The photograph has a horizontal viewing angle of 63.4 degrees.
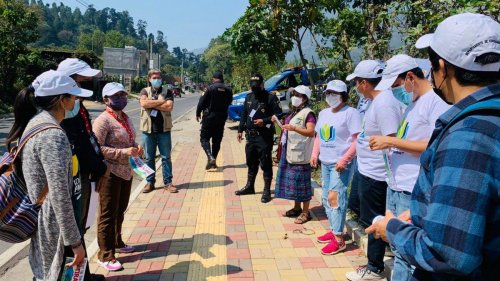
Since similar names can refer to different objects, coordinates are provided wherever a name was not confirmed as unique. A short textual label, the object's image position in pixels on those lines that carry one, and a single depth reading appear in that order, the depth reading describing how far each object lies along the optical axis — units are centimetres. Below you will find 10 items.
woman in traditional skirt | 479
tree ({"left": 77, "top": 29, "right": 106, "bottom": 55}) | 11275
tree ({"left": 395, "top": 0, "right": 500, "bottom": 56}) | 357
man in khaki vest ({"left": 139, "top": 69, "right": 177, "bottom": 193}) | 611
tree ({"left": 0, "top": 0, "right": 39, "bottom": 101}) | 1834
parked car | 1270
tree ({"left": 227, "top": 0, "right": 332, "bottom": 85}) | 732
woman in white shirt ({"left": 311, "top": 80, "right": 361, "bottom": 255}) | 393
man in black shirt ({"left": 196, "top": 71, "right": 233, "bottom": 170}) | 759
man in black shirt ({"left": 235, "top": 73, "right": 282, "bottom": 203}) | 584
